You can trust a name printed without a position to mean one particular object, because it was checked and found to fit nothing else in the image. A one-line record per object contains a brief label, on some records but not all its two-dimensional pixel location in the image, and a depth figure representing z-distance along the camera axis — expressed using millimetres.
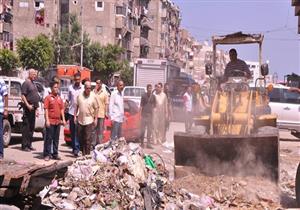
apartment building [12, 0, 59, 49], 79250
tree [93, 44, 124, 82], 68062
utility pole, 66250
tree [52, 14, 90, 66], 67312
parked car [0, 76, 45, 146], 14695
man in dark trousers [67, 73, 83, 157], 13570
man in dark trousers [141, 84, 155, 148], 16953
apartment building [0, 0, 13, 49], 63656
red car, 16688
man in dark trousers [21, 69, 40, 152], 13266
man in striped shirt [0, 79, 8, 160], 10711
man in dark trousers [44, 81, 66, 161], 12516
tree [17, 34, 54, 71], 59500
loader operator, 11578
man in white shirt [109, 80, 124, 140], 14633
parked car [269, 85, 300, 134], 22391
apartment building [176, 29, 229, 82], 131900
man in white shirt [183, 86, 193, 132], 20578
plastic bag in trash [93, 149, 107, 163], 8711
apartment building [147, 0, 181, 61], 99000
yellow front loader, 9938
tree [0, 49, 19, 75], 57062
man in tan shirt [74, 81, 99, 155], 12422
